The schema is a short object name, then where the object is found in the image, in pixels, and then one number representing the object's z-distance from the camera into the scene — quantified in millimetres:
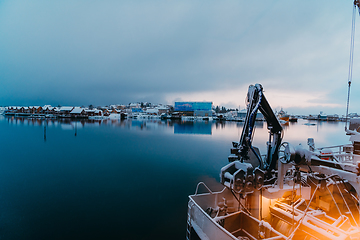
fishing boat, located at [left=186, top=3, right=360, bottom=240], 4176
